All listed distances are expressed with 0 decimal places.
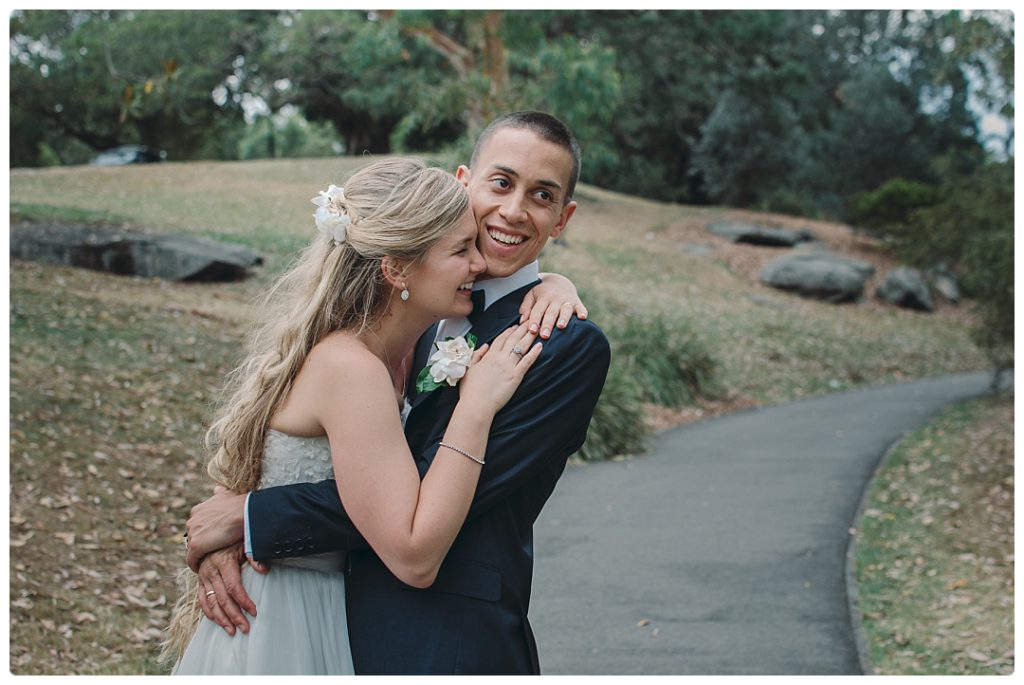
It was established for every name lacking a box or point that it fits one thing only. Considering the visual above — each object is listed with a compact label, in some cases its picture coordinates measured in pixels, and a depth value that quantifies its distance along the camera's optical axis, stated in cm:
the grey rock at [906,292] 2641
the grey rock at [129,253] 1509
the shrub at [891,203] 2927
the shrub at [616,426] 1150
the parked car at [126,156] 3600
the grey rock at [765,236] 2980
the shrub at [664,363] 1493
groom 246
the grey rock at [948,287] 2752
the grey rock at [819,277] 2553
